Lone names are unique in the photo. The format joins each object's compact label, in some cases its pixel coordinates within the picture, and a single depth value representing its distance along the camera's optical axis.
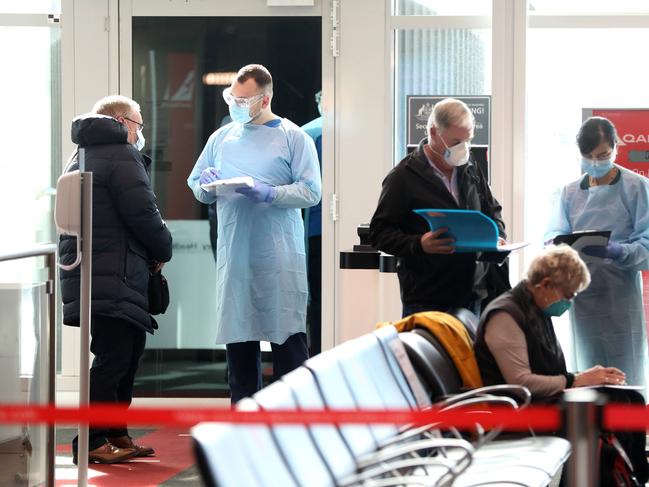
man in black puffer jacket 11.29
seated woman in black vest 8.91
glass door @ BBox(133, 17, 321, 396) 15.12
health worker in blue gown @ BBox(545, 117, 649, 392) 11.89
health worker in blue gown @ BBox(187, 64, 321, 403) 12.43
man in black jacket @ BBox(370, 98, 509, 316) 9.55
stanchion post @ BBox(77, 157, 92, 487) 9.37
